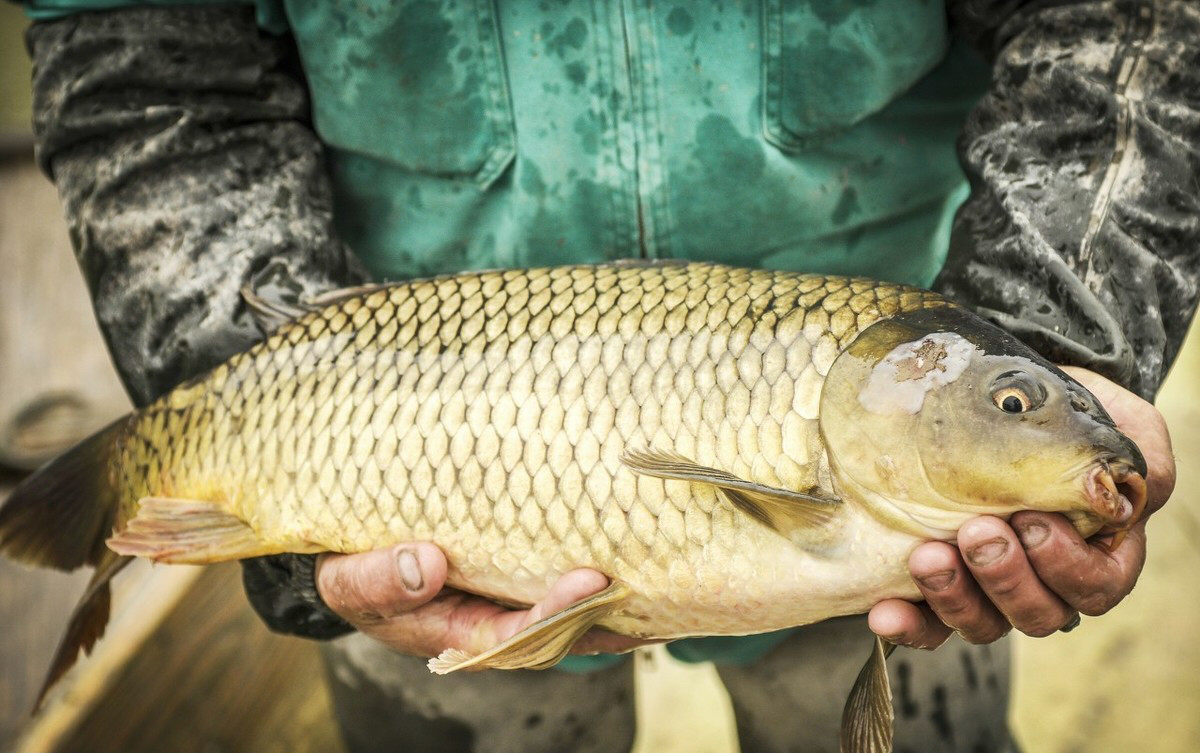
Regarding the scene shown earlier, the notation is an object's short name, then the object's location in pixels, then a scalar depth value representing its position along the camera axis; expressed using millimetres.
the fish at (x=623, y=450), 1074
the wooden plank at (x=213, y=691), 2316
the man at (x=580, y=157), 1271
